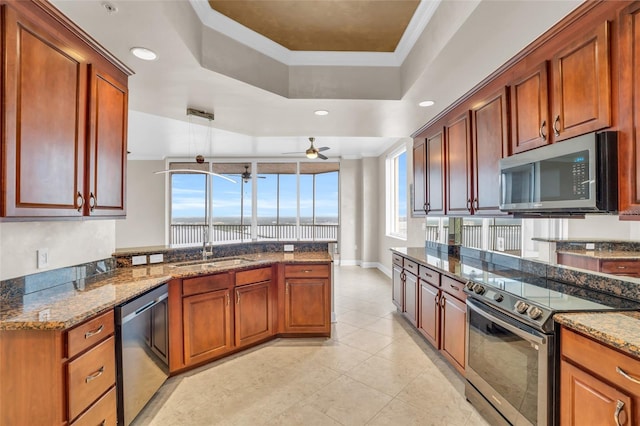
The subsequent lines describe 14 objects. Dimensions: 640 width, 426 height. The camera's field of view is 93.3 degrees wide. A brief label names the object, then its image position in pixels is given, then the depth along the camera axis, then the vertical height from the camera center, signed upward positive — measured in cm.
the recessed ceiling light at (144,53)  204 +113
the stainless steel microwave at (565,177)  155 +23
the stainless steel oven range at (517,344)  163 -80
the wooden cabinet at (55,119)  152 +59
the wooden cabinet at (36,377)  150 -80
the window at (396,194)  647 +50
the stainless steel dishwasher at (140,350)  195 -97
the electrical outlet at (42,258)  203 -28
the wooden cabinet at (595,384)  124 -77
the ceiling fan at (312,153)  510 +108
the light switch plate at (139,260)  287 -42
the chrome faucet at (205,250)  333 -37
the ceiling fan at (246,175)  775 +106
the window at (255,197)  819 +53
